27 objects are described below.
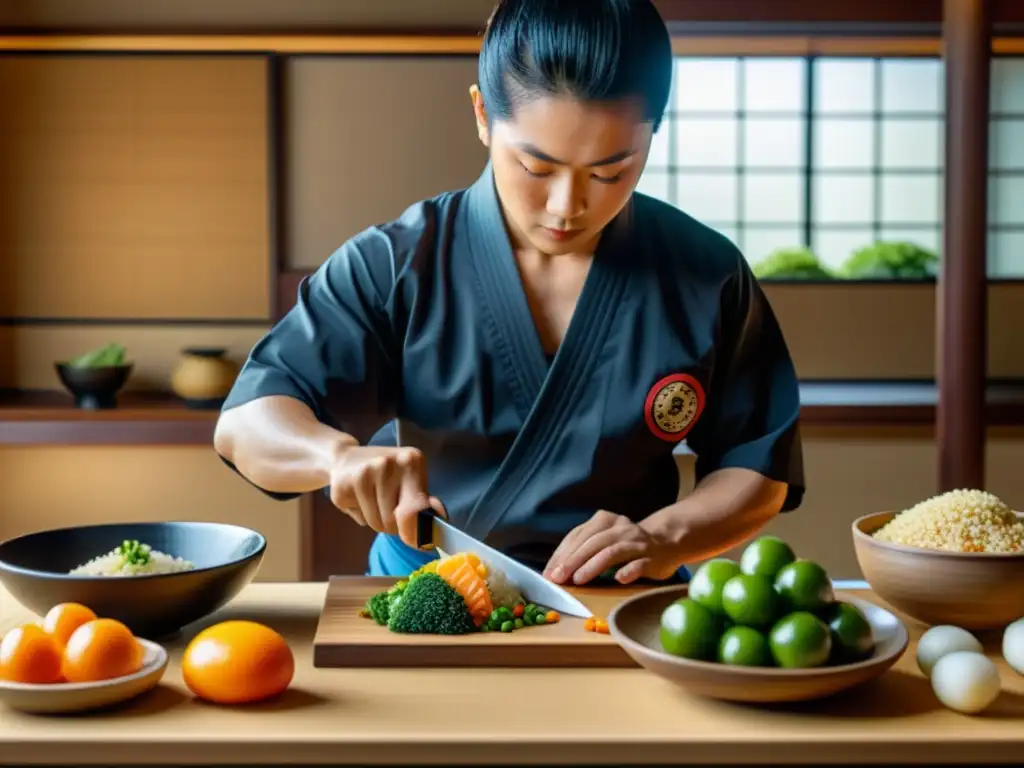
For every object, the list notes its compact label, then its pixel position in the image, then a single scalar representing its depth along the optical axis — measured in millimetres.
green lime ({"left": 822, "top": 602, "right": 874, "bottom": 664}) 1267
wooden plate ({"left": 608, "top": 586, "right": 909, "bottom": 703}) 1203
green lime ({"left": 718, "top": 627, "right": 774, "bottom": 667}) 1224
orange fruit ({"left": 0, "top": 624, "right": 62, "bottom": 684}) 1224
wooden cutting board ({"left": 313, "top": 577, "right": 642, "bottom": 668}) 1410
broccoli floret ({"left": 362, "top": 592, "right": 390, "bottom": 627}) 1491
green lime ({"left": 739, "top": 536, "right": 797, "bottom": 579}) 1301
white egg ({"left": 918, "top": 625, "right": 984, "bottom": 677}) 1332
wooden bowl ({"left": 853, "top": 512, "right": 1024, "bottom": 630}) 1457
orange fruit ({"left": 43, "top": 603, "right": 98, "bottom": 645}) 1285
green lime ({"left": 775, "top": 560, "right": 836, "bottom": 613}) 1257
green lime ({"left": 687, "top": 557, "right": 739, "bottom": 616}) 1279
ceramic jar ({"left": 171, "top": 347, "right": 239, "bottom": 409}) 4473
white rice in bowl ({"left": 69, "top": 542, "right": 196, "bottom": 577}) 1500
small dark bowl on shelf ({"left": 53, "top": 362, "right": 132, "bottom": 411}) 4473
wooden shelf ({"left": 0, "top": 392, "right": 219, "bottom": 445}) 4414
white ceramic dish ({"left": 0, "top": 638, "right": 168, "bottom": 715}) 1205
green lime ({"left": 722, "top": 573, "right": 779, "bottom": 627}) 1239
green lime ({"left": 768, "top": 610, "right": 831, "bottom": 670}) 1212
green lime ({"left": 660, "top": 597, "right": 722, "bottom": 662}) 1251
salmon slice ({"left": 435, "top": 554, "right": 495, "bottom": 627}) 1479
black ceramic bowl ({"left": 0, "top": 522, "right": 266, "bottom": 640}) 1424
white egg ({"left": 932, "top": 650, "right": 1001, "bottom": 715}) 1237
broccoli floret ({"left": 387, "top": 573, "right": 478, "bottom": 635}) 1449
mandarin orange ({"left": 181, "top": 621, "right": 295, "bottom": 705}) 1251
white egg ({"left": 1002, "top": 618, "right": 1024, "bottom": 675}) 1370
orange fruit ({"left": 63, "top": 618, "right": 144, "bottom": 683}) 1232
